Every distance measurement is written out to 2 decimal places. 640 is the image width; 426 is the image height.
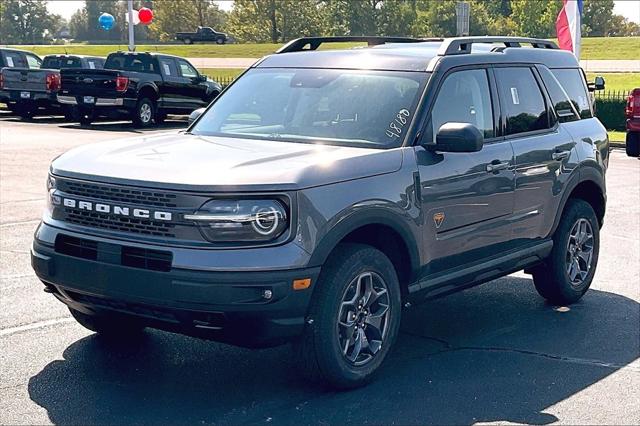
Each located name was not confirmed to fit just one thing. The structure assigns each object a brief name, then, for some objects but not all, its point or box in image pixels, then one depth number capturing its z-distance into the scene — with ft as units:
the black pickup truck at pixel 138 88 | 83.66
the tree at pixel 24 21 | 431.84
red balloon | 138.22
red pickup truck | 59.26
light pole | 127.13
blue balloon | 151.02
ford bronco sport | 16.58
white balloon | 128.61
